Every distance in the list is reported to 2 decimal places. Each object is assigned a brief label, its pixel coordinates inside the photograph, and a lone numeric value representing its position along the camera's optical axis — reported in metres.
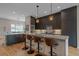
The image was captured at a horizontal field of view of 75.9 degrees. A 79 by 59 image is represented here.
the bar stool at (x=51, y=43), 1.74
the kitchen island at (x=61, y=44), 1.78
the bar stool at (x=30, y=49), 1.91
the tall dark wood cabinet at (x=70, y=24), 1.80
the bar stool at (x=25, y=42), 1.92
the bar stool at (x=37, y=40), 1.97
